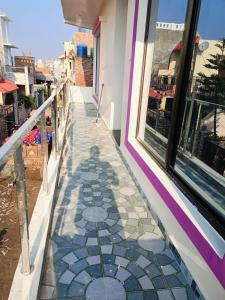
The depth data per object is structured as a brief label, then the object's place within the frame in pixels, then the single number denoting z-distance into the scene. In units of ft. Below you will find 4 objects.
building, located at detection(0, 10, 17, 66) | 76.41
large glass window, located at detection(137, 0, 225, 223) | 5.88
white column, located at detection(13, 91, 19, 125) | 53.60
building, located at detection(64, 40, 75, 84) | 44.40
